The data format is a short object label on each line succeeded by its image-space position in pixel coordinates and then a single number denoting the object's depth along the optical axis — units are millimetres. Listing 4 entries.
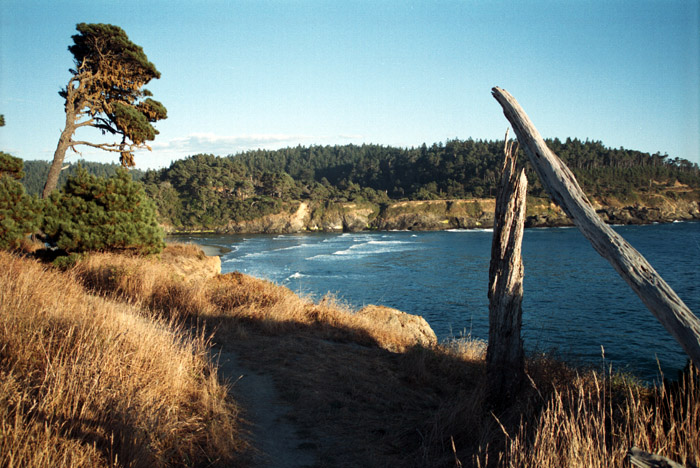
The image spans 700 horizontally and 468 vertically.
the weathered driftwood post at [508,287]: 5488
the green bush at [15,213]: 13688
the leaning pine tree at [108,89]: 18578
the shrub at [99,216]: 13016
